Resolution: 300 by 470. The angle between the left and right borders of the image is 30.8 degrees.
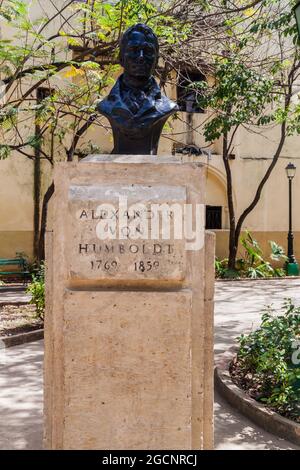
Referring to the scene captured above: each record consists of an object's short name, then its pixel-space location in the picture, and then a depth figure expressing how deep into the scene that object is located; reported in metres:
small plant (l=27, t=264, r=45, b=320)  8.27
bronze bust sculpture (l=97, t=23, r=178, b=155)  3.64
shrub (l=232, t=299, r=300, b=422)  4.54
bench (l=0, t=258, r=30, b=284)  15.10
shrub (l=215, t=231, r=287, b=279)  16.56
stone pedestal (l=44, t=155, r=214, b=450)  2.98
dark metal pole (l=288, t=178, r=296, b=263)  17.22
